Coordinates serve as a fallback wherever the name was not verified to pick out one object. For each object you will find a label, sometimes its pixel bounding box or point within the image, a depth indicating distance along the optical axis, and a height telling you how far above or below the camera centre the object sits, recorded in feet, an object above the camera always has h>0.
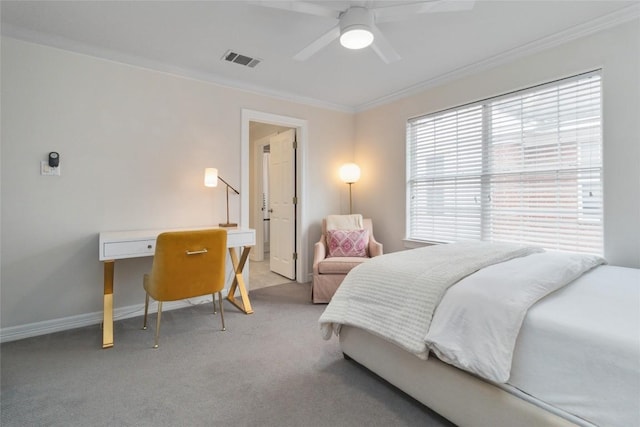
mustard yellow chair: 7.19 -1.19
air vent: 9.23 +4.99
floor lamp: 13.61 +2.04
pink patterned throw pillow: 11.63 -0.99
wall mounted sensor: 8.17 +1.55
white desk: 7.44 -0.82
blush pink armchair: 10.68 -2.07
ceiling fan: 5.78 +4.09
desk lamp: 10.16 +1.35
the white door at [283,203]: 13.71 +0.67
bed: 3.30 -1.57
